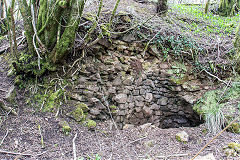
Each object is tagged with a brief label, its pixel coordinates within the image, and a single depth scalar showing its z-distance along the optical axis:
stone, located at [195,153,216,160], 2.43
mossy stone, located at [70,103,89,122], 2.88
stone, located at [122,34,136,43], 3.62
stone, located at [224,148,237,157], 2.40
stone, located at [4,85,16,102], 2.59
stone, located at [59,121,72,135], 2.59
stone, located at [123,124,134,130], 3.43
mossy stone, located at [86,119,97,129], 2.90
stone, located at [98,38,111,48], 3.32
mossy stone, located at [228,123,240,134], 3.05
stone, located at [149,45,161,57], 3.85
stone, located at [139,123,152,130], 3.41
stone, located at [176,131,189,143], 3.04
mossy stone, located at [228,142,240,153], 2.43
